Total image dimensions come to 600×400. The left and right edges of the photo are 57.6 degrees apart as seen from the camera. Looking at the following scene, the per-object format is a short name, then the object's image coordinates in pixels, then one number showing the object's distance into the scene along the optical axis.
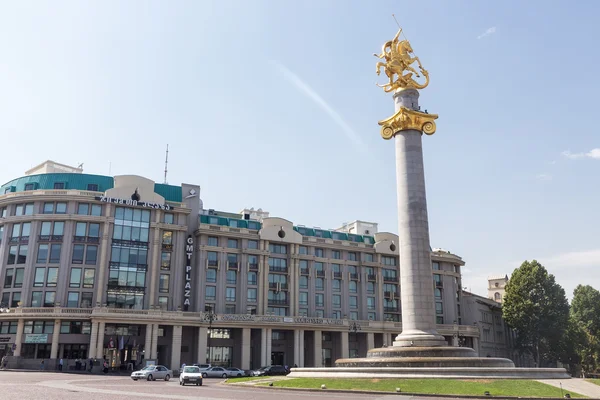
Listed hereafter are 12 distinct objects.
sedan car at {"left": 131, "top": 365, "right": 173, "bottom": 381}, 51.84
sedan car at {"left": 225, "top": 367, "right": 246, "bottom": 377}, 63.78
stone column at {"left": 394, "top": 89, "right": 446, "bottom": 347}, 43.06
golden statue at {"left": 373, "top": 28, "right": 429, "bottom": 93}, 49.75
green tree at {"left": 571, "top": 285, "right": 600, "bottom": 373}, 101.38
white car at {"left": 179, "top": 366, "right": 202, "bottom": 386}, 44.47
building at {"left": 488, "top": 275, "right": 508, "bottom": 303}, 146.54
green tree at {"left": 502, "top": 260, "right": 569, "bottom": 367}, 92.31
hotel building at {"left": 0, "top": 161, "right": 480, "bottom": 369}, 74.88
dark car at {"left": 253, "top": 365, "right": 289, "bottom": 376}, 61.41
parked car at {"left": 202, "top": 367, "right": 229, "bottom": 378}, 62.00
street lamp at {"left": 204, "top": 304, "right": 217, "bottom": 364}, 76.62
